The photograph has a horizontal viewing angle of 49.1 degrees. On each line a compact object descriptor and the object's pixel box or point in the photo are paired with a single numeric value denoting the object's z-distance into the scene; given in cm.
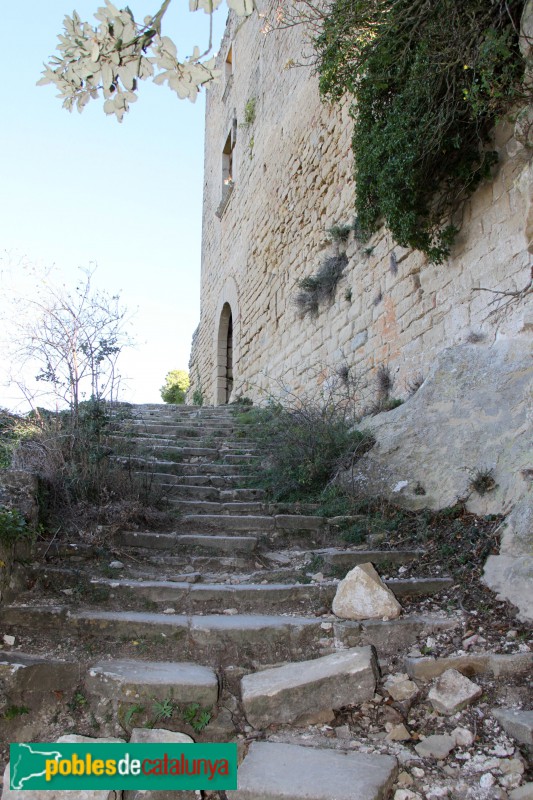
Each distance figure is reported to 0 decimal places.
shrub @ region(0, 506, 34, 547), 258
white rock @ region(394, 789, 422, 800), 171
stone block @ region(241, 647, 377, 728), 212
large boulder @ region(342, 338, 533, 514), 327
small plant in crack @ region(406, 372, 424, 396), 454
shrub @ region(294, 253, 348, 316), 645
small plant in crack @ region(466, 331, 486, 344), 384
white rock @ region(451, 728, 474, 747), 191
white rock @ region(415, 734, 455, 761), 188
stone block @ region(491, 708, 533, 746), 186
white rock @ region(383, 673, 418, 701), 216
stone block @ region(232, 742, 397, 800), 171
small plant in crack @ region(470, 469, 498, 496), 326
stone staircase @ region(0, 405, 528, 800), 199
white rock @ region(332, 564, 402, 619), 260
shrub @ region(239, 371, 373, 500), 444
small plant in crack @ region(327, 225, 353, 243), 624
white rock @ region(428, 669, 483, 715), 206
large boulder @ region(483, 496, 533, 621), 253
